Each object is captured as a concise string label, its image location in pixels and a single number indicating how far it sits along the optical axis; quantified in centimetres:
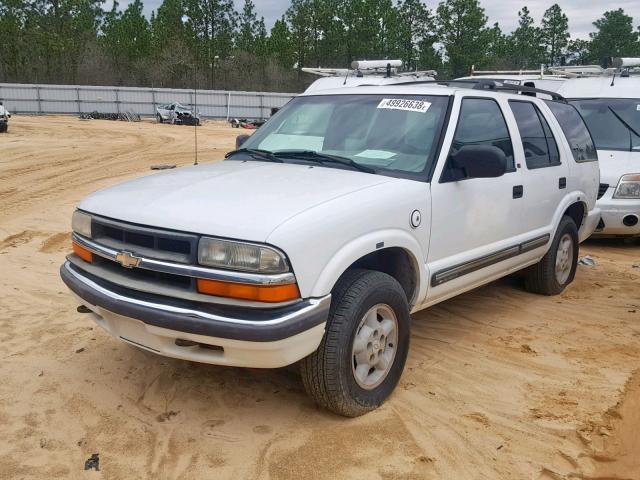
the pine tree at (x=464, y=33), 6031
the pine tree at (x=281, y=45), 6003
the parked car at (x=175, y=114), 3275
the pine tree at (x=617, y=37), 6838
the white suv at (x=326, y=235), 294
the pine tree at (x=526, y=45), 7062
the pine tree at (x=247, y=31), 6200
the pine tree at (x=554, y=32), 7180
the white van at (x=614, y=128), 772
